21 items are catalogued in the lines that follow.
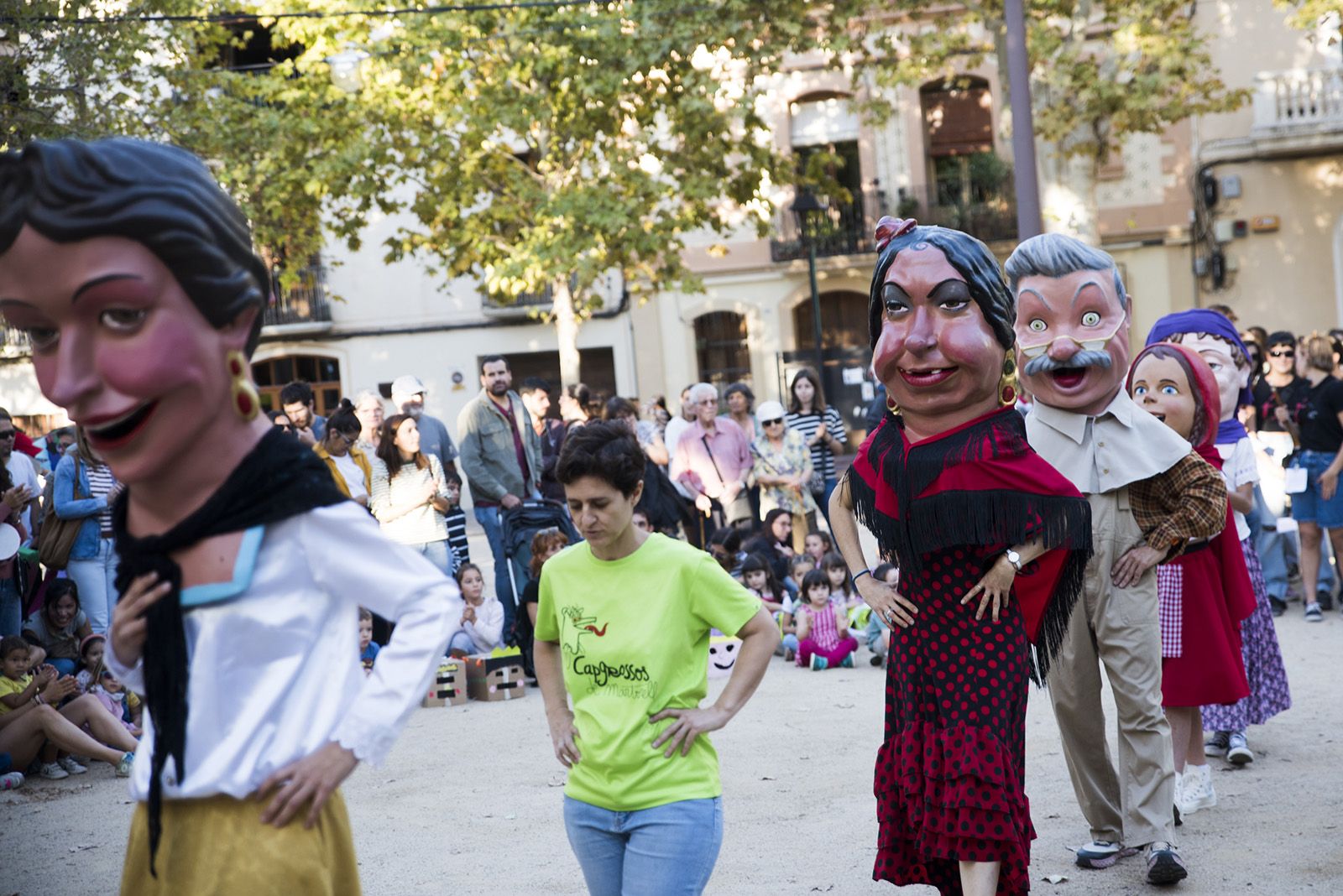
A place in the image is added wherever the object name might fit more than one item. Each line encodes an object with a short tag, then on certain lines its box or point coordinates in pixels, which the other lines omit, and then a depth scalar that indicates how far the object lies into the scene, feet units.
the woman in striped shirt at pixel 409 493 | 32.04
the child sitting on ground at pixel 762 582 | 33.60
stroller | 32.81
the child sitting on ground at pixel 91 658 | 27.50
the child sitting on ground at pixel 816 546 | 36.22
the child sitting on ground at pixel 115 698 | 27.14
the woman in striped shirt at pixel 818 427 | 40.34
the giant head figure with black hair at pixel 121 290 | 8.72
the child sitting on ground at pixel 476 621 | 32.60
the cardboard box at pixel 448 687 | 30.63
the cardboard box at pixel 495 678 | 30.91
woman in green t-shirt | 12.19
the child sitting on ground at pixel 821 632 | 32.35
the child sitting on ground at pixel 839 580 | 34.17
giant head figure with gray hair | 16.98
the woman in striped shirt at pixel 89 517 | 28.78
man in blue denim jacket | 33.53
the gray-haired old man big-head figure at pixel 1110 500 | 16.96
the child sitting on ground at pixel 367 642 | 30.00
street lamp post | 67.21
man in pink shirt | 38.73
